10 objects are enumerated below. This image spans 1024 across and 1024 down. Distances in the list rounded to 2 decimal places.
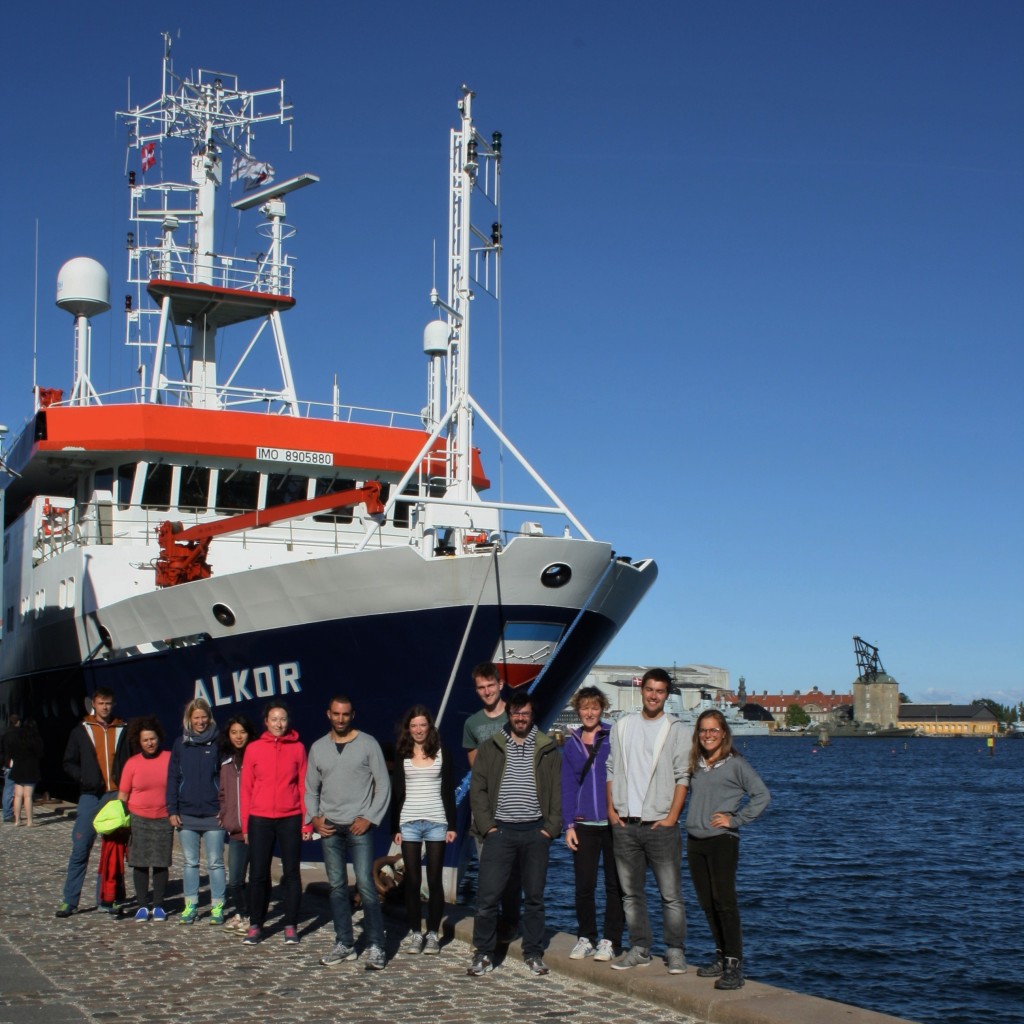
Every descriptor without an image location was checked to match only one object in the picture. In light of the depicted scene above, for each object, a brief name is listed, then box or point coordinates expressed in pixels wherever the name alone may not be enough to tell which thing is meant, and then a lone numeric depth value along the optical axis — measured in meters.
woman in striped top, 8.31
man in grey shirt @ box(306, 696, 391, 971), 8.11
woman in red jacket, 8.73
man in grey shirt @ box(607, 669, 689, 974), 7.58
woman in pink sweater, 9.47
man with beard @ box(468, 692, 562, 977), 7.85
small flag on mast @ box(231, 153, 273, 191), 23.20
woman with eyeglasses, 7.11
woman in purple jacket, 7.95
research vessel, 13.06
